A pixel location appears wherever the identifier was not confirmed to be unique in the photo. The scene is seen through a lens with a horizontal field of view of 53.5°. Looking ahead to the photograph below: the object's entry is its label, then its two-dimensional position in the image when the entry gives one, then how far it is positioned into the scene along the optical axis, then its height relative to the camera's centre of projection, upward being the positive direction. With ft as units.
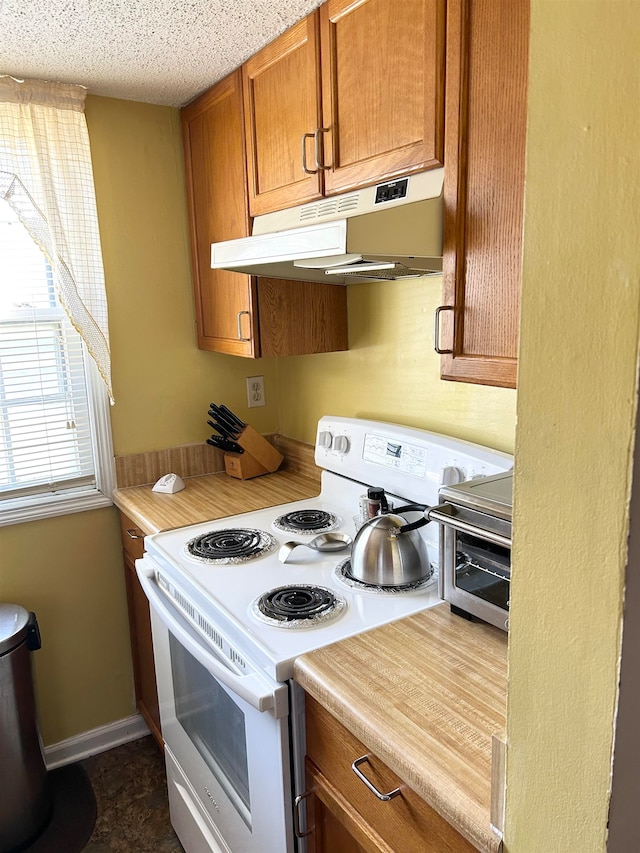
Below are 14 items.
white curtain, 6.25 +1.41
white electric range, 4.07 -2.04
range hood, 4.07 +0.57
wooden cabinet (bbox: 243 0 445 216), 4.13 +1.65
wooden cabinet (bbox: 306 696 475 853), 3.07 -2.58
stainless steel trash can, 6.23 -4.09
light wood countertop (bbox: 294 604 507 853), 2.84 -2.04
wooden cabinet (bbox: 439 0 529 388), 3.61 +0.80
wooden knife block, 7.79 -1.66
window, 6.73 -0.83
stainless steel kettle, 4.75 -1.74
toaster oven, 3.91 -1.47
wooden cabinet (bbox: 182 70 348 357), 6.46 +0.42
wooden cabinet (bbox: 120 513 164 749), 7.11 -3.56
